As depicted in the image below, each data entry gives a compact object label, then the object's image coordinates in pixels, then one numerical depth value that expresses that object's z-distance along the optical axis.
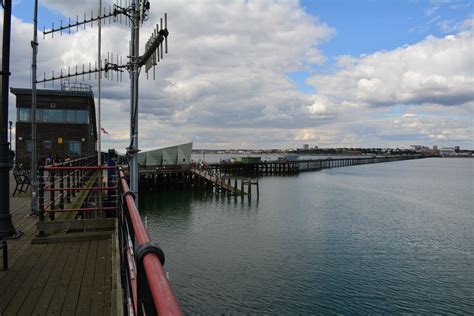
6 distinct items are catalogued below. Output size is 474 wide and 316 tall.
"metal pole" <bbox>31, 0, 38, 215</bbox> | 11.52
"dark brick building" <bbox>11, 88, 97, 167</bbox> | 34.28
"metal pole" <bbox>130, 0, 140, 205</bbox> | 6.99
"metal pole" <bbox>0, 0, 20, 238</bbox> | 7.07
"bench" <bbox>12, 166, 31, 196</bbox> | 16.48
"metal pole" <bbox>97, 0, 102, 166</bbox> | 17.40
